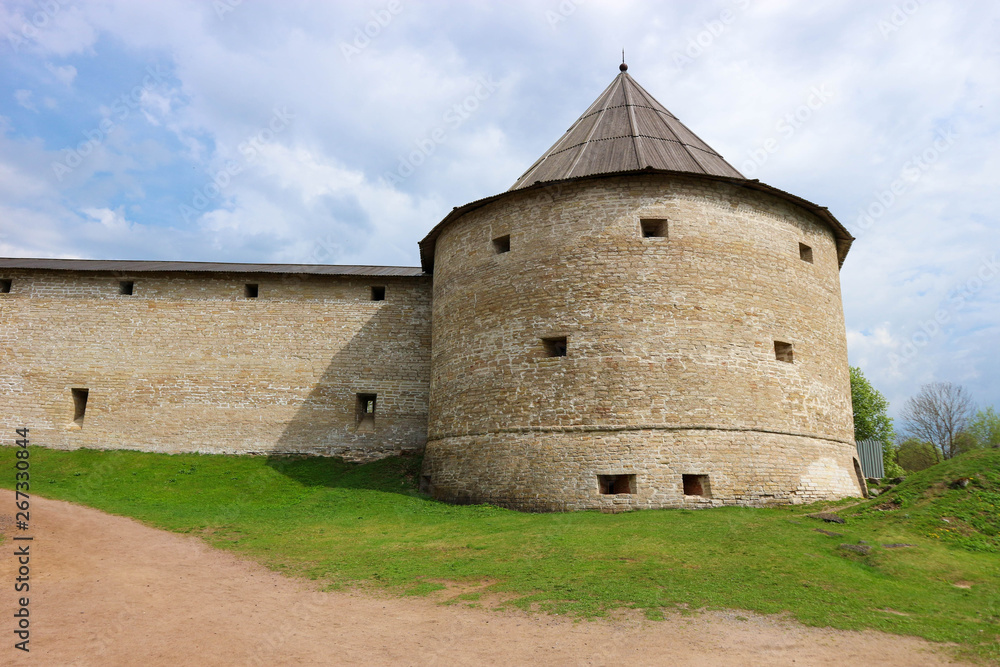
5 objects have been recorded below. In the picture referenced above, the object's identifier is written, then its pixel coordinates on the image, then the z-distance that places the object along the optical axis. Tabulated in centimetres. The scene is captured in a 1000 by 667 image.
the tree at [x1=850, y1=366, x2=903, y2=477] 3042
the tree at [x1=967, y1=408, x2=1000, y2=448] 3753
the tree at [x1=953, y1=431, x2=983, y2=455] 3932
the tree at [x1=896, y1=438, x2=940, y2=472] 3925
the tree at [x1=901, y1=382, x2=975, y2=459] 3956
